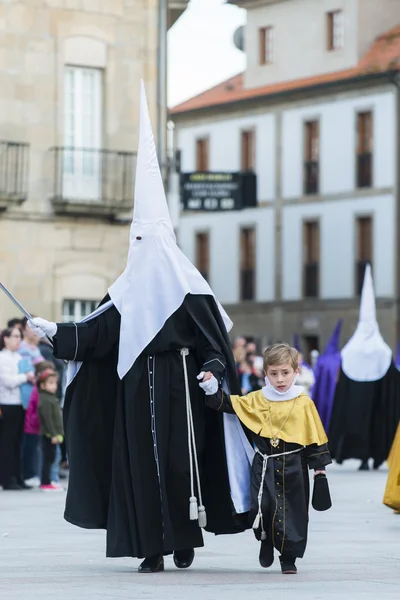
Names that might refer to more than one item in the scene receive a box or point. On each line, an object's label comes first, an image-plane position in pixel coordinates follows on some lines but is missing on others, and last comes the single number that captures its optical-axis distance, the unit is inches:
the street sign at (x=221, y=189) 1283.2
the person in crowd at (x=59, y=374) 816.9
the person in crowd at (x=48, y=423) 759.1
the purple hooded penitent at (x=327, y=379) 1053.8
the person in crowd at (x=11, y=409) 760.3
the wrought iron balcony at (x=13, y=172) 1185.4
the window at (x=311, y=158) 2295.8
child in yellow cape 414.0
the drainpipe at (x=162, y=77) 1250.0
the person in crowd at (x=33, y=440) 772.0
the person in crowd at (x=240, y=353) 999.6
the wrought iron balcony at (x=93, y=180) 1218.6
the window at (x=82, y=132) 1227.2
